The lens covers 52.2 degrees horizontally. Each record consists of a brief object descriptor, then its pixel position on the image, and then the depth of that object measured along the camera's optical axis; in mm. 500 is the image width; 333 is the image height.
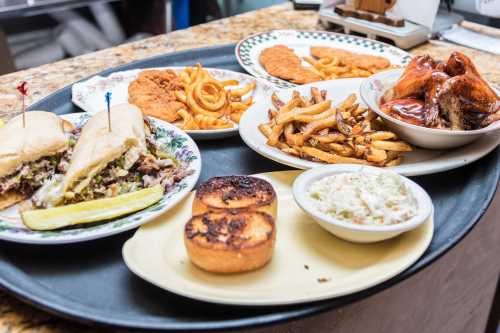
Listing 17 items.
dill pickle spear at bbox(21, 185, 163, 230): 1053
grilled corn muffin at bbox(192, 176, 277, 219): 1043
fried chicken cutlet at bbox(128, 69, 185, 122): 1642
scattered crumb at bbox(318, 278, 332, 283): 949
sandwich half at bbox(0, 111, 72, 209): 1173
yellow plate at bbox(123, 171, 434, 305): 900
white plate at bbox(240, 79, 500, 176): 1286
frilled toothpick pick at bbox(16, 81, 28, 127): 1263
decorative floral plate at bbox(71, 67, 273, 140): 1489
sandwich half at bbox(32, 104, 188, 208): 1164
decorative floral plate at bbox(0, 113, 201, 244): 1005
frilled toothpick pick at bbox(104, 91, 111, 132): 1252
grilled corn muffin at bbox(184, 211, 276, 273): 916
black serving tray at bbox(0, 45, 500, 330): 871
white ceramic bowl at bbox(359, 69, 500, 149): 1323
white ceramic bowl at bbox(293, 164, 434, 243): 986
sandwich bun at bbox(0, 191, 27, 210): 1165
